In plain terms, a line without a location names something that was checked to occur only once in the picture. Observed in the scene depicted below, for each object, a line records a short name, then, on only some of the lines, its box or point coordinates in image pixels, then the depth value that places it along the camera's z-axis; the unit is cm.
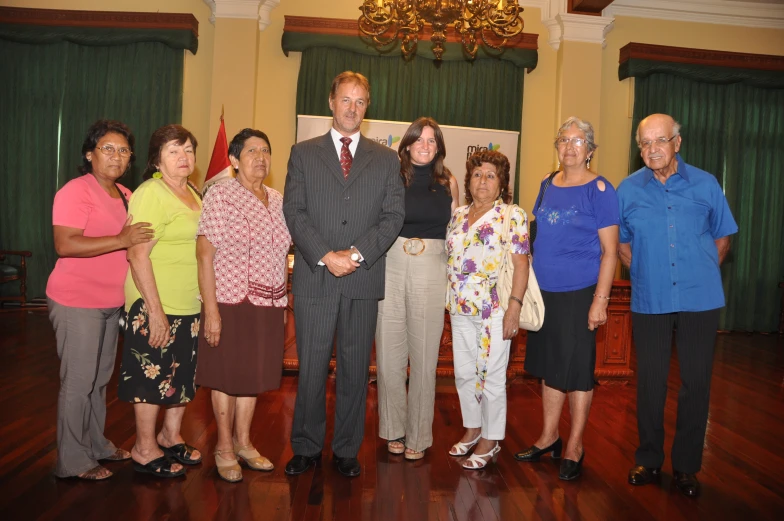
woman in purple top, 285
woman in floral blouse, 295
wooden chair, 734
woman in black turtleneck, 299
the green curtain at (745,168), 822
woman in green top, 259
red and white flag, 645
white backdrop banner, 707
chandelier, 479
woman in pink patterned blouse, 262
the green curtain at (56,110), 769
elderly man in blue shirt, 277
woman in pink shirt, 256
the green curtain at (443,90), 762
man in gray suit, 277
